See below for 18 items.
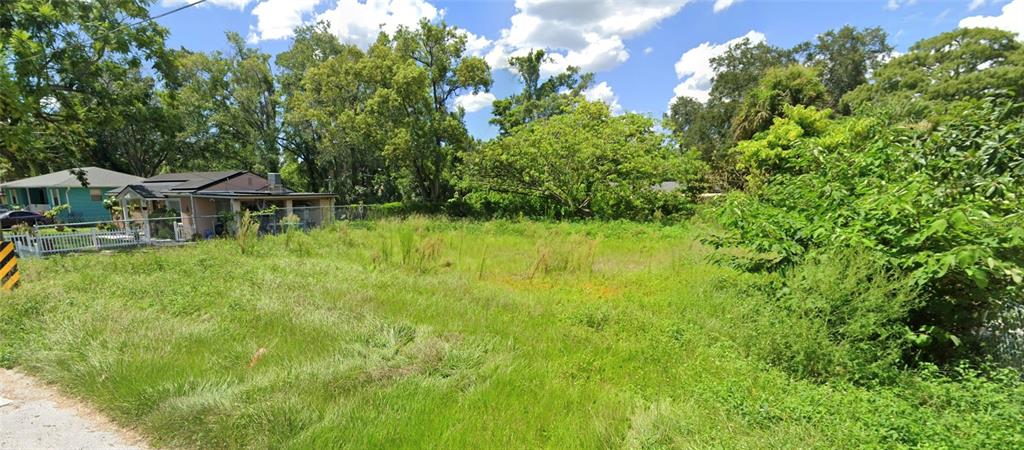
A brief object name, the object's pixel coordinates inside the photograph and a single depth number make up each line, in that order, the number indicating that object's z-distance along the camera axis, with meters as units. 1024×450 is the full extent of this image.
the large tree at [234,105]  25.11
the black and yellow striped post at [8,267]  7.07
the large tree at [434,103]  21.44
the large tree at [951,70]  23.63
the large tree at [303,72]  26.64
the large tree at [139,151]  27.22
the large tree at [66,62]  9.39
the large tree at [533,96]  28.93
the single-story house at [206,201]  16.88
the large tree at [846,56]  35.47
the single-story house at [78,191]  23.45
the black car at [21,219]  19.59
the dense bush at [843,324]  3.50
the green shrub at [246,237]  10.71
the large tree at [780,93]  22.73
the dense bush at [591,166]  19.50
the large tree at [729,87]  34.59
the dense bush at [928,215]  3.40
